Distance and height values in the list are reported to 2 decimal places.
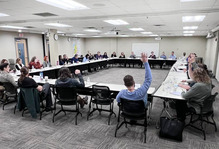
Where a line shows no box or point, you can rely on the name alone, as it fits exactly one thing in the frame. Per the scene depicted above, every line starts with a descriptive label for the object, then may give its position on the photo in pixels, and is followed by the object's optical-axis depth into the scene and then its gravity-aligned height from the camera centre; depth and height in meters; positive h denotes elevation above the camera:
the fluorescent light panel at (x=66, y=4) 4.00 +1.25
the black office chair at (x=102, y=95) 3.32 -0.90
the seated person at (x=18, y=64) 6.54 -0.51
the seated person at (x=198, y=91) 2.78 -0.67
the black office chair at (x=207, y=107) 2.78 -0.96
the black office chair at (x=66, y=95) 3.34 -0.92
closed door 11.23 +0.10
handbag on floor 2.74 -1.30
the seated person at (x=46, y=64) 7.61 -0.59
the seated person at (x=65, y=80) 3.43 -0.61
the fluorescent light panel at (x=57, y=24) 7.52 +1.30
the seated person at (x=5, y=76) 3.96 -0.61
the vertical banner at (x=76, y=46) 16.48 +0.59
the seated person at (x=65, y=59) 9.22 -0.42
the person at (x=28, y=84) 3.37 -0.68
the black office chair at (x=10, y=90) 3.99 -0.97
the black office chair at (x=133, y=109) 2.63 -0.96
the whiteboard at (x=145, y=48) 15.83 +0.42
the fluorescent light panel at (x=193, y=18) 5.82 +1.29
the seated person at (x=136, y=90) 2.59 -0.60
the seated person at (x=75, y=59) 9.95 -0.46
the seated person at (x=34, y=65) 6.89 -0.58
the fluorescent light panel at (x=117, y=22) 6.61 +1.29
